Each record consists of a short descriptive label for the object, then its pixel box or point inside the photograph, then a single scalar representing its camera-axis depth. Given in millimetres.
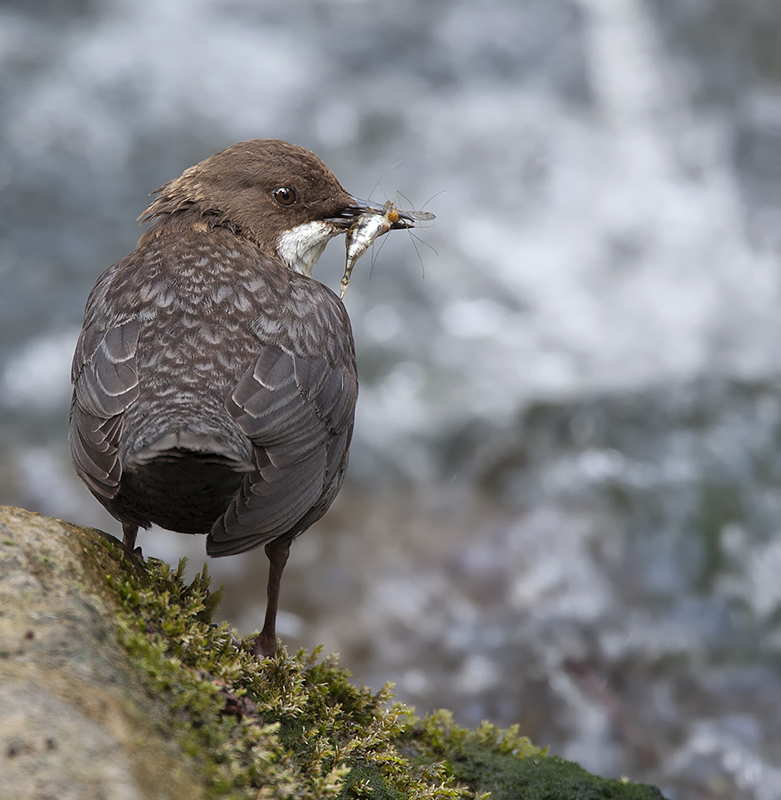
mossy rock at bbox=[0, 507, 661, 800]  3940
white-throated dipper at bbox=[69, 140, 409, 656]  4460
